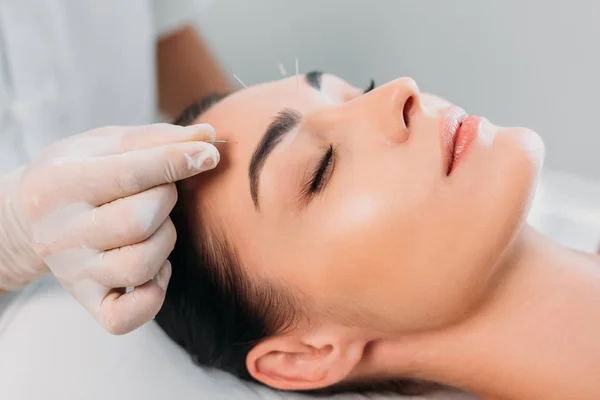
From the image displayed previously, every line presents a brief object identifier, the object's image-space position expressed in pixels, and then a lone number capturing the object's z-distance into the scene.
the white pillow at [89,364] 0.48
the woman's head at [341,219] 0.41
